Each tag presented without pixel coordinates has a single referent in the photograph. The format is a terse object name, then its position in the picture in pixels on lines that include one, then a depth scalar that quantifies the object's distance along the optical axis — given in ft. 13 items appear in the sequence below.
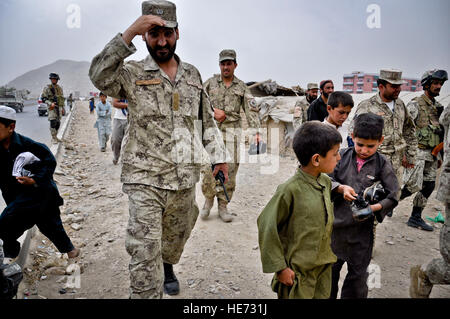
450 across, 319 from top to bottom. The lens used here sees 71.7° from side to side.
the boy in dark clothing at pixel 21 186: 8.46
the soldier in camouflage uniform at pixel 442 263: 7.49
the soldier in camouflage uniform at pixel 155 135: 6.52
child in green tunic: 5.45
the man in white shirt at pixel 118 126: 22.17
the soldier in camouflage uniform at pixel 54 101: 29.35
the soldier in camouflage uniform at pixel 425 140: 13.79
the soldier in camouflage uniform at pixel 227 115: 14.57
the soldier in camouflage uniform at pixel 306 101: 17.72
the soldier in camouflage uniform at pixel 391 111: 10.75
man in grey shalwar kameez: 28.96
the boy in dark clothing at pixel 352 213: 7.21
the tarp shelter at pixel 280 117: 28.91
